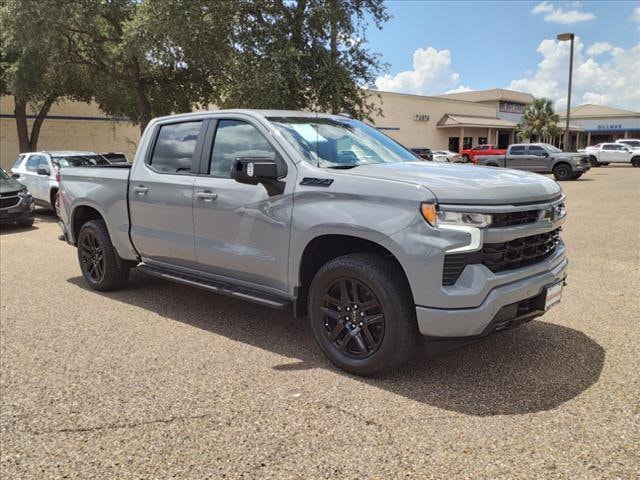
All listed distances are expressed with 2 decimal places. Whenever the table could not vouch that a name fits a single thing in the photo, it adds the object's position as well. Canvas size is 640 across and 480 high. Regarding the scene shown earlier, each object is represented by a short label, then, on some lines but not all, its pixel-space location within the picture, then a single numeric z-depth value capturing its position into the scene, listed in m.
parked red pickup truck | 41.79
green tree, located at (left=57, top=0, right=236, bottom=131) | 14.90
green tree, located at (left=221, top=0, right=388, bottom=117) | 15.18
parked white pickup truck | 37.91
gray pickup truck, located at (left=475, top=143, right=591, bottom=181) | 25.20
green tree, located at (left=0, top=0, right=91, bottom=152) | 15.69
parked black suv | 12.23
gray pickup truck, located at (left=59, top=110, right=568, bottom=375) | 3.48
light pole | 35.50
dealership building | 28.16
